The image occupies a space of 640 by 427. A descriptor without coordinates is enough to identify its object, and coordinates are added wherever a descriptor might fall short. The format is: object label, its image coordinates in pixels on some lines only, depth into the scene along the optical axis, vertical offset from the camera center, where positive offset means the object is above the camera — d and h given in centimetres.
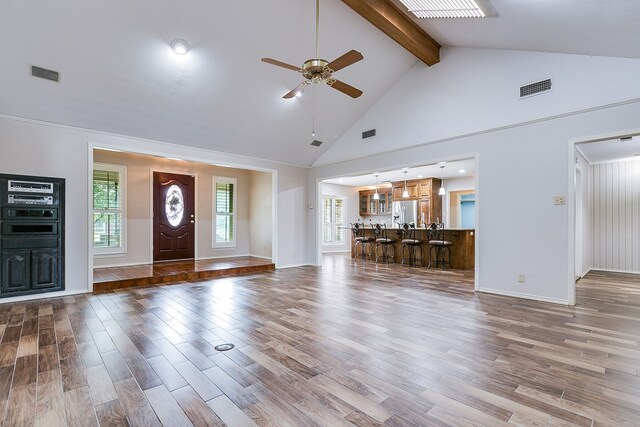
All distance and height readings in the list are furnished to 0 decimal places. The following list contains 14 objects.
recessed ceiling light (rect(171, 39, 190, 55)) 385 +217
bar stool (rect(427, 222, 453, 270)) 728 -77
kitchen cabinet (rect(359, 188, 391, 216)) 1150 +53
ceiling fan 310 +154
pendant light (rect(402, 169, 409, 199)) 1029 +81
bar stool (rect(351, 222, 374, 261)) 883 -64
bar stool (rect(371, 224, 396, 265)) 847 -75
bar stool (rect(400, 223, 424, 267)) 773 -70
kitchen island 727 -77
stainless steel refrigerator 1055 +15
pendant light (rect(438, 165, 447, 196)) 855 +117
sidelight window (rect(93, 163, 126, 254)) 638 +18
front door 721 +1
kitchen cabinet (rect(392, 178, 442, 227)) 1016 +63
